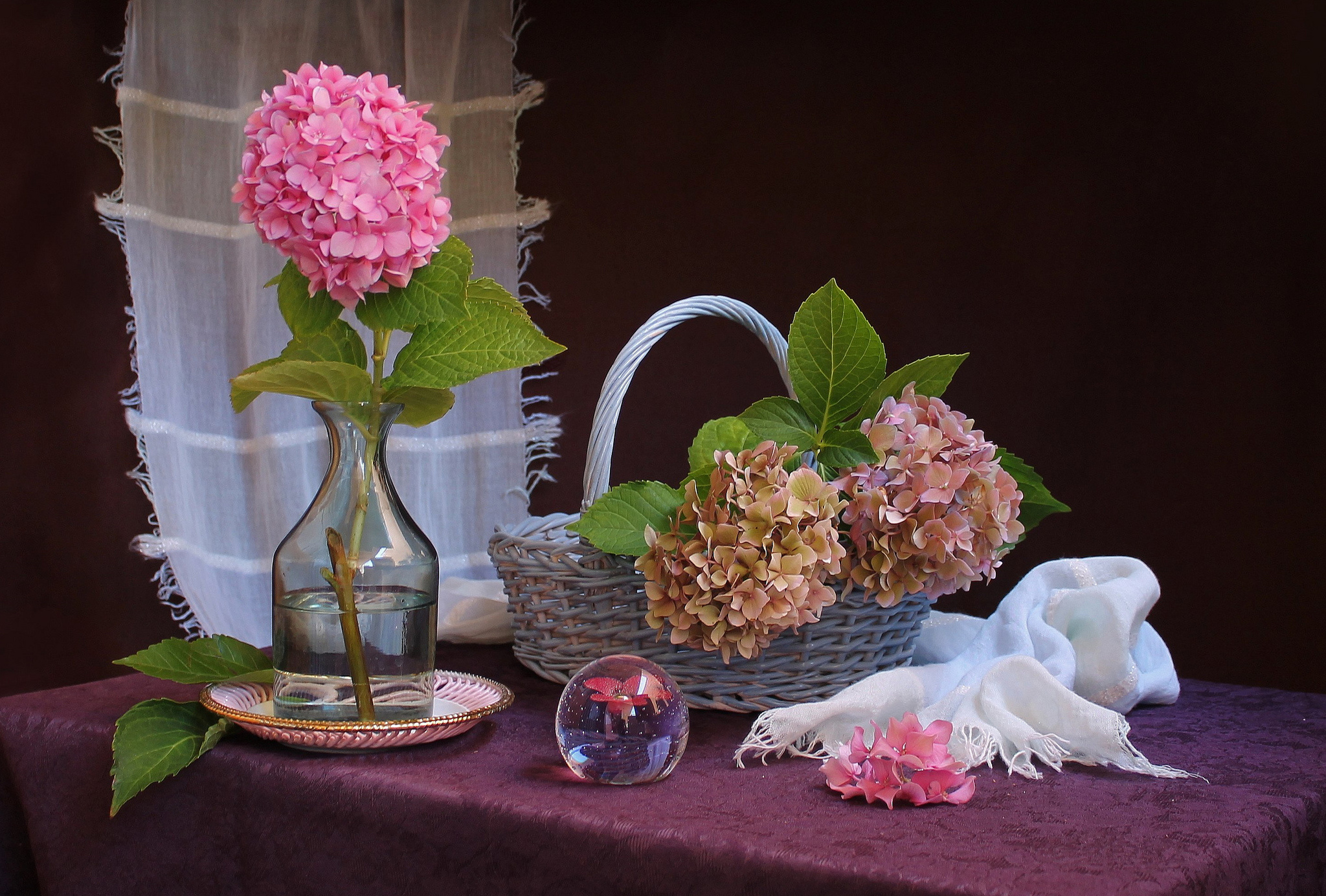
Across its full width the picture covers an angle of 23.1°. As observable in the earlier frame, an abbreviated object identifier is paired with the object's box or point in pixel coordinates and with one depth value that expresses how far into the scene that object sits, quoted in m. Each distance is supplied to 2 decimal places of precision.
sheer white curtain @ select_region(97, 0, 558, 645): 3.03
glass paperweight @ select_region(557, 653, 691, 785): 1.91
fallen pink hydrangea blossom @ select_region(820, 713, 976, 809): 1.91
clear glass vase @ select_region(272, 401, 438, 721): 1.97
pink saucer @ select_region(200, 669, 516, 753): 1.96
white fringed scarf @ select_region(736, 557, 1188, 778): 2.00
